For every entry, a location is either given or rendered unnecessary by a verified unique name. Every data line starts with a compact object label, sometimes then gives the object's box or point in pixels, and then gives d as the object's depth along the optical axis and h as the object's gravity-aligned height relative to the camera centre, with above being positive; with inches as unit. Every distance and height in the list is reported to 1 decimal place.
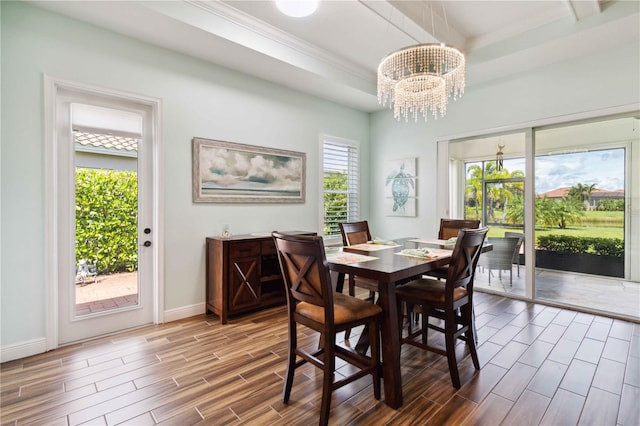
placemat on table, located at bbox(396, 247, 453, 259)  93.6 -13.9
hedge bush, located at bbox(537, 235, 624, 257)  141.3 -16.8
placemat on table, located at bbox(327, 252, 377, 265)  85.5 -14.2
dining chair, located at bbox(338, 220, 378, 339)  115.2 -11.5
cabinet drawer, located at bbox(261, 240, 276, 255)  143.9 -17.8
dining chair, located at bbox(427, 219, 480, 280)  136.2 -7.7
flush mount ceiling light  103.8 +69.0
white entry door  111.1 -2.0
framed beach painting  142.0 +18.2
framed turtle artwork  203.5 +15.3
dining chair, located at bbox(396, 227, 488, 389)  83.1 -25.3
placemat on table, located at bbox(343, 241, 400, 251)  110.4 -13.8
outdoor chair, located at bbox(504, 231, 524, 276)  162.6 -19.9
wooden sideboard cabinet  131.8 -29.2
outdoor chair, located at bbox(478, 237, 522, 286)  164.7 -24.2
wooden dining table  74.9 -16.4
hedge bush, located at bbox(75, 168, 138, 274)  115.7 -3.7
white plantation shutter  200.4 +17.6
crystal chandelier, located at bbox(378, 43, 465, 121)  100.1 +46.3
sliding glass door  137.4 +0.8
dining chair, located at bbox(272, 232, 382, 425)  68.2 -24.9
